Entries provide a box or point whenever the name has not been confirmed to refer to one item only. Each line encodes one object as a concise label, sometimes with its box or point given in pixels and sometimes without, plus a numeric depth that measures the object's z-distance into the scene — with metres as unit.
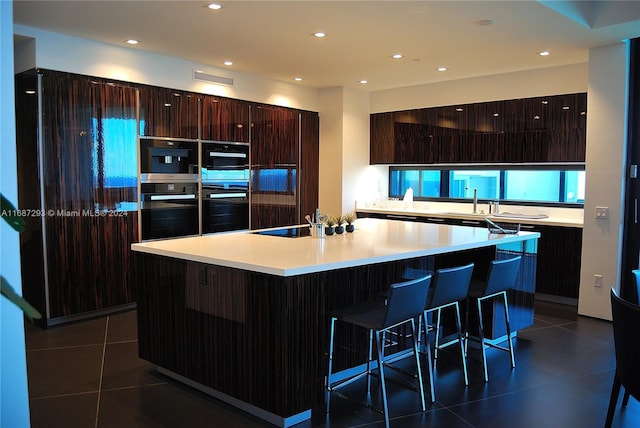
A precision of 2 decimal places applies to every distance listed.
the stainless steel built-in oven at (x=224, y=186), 6.05
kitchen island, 2.87
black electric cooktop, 4.12
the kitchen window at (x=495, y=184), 6.36
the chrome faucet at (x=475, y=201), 6.98
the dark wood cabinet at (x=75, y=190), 4.72
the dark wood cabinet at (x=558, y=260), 5.63
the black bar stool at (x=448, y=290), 3.28
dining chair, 2.41
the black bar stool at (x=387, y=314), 2.84
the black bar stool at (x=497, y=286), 3.72
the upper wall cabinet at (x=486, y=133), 5.93
